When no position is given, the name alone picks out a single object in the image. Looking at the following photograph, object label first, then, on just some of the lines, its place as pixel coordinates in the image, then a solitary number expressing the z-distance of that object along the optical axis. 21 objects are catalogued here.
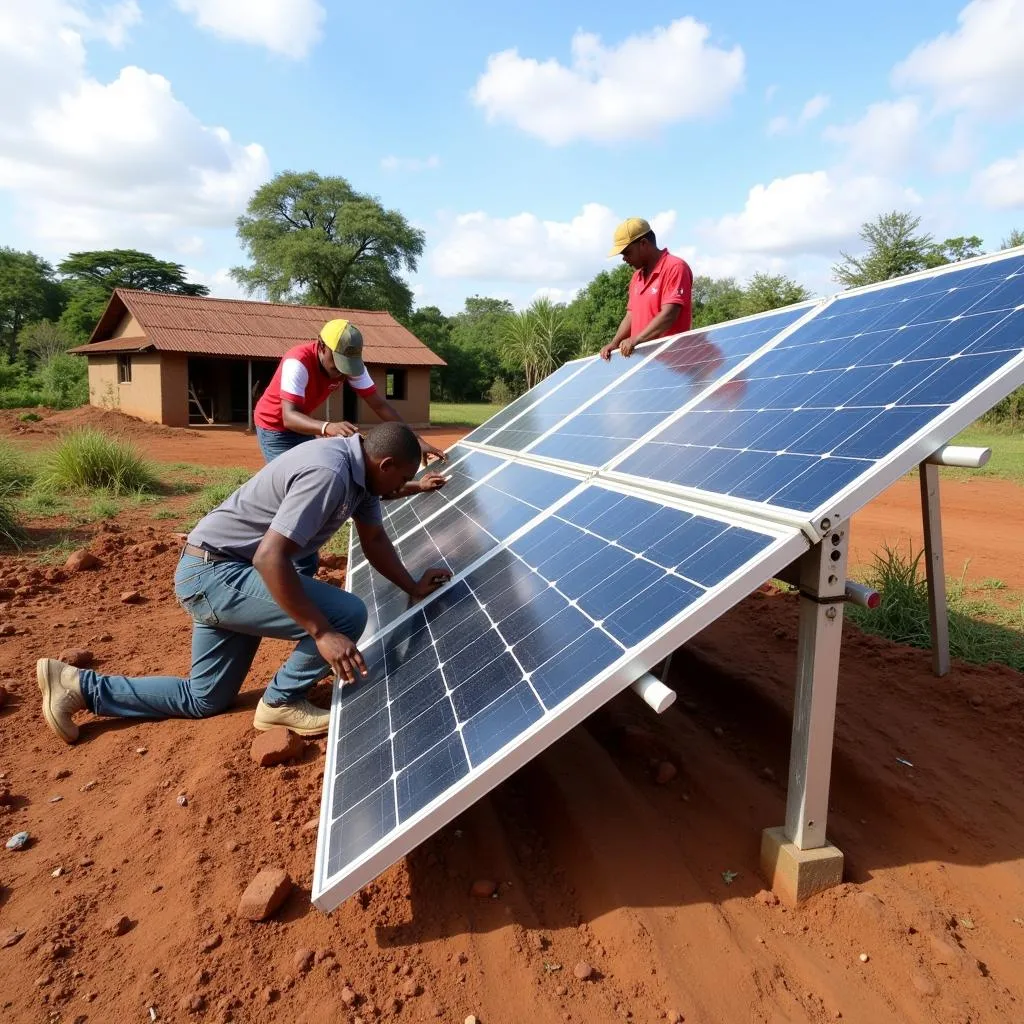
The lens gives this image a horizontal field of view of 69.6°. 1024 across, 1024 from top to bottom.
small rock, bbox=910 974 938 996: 2.40
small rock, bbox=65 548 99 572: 7.39
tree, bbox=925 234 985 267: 32.47
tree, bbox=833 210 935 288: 32.06
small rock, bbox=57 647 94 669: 5.01
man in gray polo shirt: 3.22
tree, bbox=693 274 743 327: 43.45
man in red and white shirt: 5.25
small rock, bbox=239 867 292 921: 2.71
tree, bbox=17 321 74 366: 51.31
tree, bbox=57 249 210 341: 65.19
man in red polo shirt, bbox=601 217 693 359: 6.21
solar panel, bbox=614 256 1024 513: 2.52
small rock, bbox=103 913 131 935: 2.72
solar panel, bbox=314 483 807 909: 2.23
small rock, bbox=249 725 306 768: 3.75
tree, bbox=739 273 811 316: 35.47
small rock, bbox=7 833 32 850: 3.23
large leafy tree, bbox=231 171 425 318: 48.22
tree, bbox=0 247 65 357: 60.12
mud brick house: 27.05
